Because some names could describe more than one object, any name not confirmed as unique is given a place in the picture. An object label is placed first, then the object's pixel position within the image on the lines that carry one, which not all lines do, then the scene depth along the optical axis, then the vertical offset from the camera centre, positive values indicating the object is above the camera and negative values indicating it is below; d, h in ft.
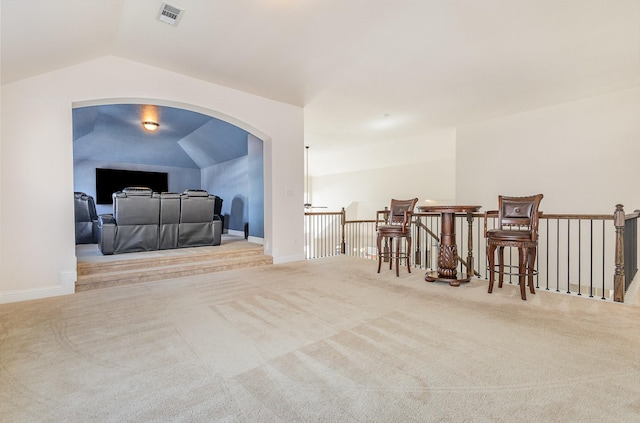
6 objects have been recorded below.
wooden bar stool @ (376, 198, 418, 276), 13.82 -0.97
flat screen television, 30.19 +2.82
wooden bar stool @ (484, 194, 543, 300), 10.48 -1.05
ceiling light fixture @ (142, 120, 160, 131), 22.31 +6.26
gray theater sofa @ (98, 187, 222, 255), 15.98 -0.93
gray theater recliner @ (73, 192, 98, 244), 21.07 -1.13
